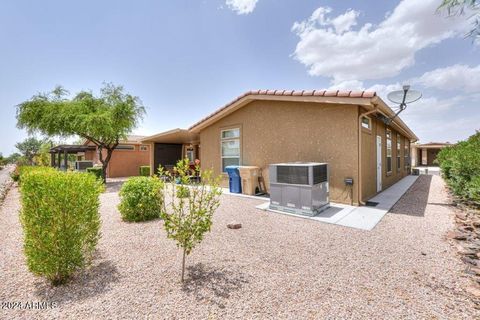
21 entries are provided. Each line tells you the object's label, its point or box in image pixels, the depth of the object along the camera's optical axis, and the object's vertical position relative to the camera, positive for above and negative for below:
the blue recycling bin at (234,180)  9.35 -0.77
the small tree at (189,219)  2.89 -0.75
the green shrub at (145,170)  19.79 -0.69
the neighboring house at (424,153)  32.62 +1.06
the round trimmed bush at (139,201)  5.60 -0.96
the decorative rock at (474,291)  2.58 -1.54
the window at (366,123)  7.45 +1.29
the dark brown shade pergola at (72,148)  20.01 +1.35
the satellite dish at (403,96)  7.23 +2.09
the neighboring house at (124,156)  19.70 +0.57
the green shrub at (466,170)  5.96 -0.32
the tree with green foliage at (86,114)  12.88 +2.90
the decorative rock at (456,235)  4.32 -1.49
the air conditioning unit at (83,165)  22.73 -0.23
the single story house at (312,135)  6.84 +0.98
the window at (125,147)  19.91 +1.39
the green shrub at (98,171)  16.21 -0.61
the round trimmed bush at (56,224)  2.72 -0.76
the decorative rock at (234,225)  5.06 -1.45
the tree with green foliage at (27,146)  63.56 +5.03
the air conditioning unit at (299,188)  5.97 -0.76
